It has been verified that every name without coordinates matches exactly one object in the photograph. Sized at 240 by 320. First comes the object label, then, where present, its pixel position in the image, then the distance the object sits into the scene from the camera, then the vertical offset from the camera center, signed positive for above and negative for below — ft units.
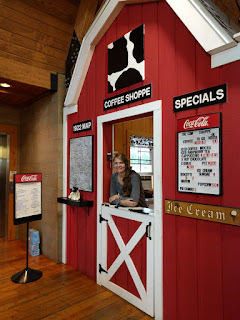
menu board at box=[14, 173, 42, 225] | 10.52 -1.60
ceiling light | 11.57 +3.92
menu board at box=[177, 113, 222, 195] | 6.29 +0.26
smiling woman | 9.07 -0.91
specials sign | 6.20 +1.84
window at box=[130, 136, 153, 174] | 16.28 +0.71
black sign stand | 10.25 -5.08
